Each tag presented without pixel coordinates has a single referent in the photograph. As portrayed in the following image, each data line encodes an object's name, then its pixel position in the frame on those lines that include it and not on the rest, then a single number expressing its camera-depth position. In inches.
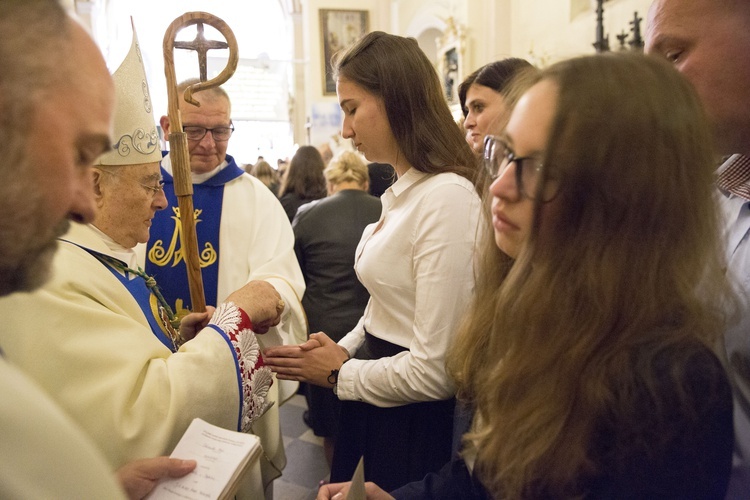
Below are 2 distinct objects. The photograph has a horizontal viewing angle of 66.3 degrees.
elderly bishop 48.1
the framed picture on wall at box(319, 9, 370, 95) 564.7
